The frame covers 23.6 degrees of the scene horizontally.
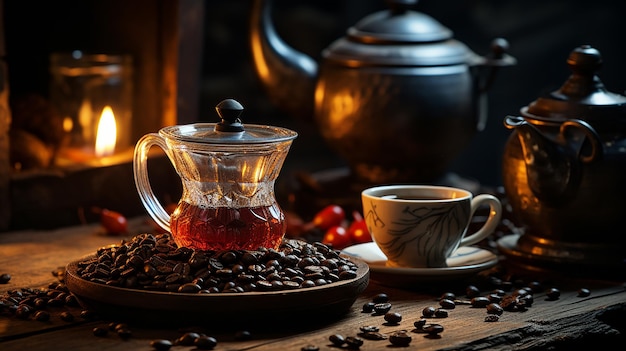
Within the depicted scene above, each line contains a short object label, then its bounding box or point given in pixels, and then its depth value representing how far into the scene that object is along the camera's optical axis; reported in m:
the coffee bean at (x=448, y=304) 1.05
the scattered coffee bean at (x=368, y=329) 0.98
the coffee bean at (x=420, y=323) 1.00
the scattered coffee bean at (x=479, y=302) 1.05
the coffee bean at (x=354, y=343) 0.95
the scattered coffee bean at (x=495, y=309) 1.03
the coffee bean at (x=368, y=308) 1.03
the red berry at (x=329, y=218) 1.28
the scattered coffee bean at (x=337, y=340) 0.96
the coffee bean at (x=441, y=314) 1.03
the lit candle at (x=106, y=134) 1.35
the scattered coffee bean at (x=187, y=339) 0.94
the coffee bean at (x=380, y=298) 1.06
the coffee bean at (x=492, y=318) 1.02
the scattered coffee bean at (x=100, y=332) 0.96
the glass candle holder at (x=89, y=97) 1.38
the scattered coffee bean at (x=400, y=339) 0.96
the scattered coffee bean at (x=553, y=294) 1.08
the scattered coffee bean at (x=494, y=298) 1.06
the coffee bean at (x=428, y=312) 1.02
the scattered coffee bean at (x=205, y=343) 0.94
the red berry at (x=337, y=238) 1.21
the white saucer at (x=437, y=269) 1.08
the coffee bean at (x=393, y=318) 1.01
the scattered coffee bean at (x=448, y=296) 1.06
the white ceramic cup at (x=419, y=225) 1.08
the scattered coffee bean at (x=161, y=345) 0.93
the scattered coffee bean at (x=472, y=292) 1.08
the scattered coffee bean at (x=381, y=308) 1.03
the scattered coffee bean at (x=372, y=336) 0.97
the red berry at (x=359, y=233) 1.22
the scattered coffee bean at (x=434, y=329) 0.98
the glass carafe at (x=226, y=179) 1.01
